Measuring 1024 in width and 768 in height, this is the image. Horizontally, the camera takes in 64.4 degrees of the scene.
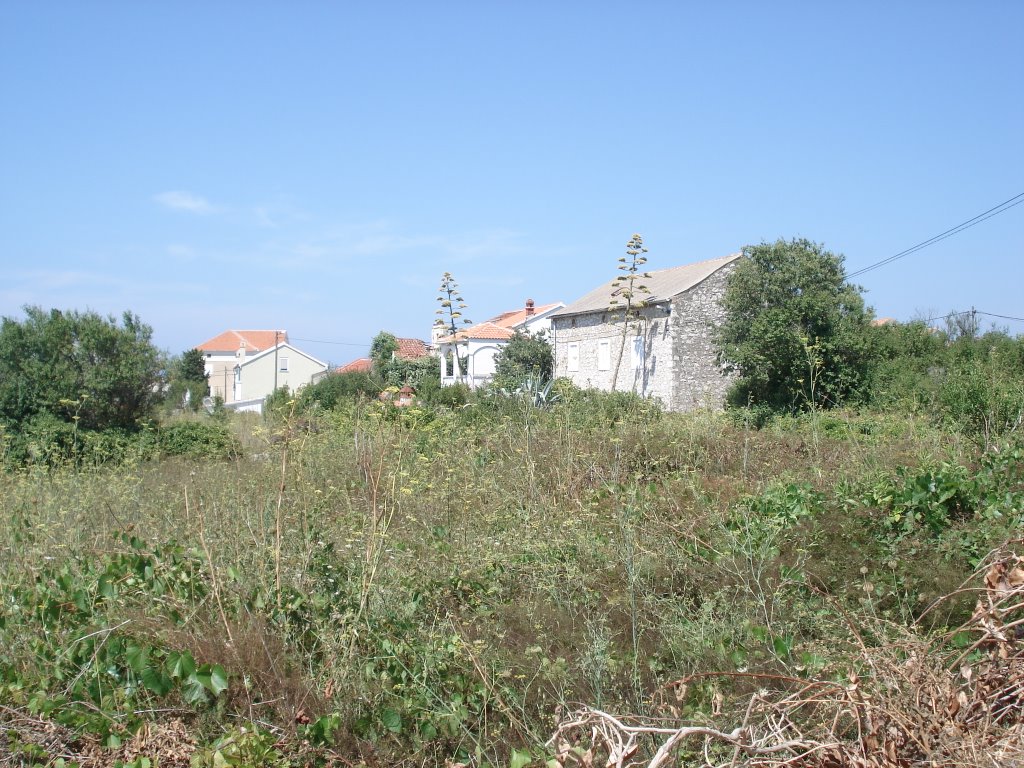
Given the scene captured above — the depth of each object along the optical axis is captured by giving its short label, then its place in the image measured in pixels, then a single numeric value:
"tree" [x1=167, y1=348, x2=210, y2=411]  42.77
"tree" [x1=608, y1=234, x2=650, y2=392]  25.88
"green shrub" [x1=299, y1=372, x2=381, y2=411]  26.95
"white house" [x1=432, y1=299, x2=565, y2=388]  40.47
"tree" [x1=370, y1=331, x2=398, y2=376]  43.19
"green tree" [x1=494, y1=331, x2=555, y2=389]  36.03
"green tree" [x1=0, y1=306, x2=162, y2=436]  17.52
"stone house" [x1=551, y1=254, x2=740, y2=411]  27.70
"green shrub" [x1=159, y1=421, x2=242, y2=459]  15.30
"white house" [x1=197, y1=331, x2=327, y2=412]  57.41
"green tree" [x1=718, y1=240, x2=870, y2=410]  21.66
